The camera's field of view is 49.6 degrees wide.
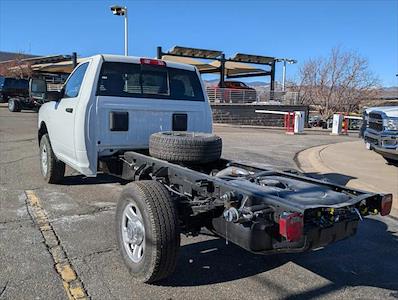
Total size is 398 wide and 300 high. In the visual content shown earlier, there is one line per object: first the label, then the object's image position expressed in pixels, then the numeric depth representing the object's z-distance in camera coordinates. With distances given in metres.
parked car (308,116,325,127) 31.37
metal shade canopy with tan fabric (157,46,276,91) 31.99
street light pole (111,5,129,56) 22.62
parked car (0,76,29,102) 31.25
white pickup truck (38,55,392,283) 3.29
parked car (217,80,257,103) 30.05
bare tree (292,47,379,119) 36.00
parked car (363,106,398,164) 9.07
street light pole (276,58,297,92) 41.23
